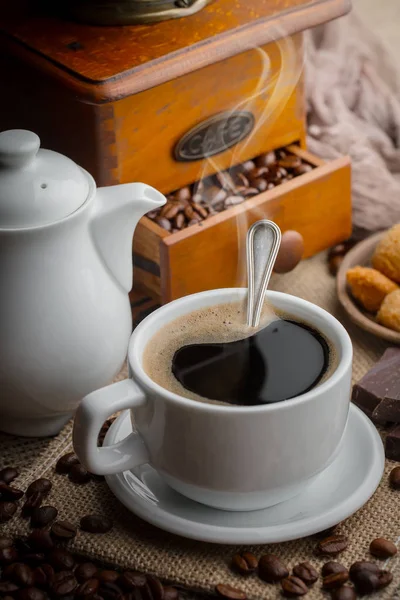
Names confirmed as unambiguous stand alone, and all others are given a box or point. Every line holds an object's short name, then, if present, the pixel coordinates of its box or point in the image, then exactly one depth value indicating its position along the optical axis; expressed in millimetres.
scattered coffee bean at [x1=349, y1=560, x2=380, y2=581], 662
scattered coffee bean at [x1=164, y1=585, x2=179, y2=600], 652
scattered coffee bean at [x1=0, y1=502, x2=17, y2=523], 698
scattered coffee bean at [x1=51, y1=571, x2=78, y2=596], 657
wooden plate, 804
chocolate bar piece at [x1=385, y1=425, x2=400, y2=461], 720
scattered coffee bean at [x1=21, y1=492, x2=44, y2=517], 701
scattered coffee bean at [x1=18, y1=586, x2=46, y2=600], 655
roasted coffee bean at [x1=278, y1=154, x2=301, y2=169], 885
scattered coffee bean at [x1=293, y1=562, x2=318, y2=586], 661
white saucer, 660
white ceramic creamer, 703
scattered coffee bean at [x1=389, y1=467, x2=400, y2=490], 708
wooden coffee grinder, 795
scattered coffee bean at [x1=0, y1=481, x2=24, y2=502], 709
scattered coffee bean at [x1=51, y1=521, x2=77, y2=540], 684
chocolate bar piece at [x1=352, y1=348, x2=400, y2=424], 729
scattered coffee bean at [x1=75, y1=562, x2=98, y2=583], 665
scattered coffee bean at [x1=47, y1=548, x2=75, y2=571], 672
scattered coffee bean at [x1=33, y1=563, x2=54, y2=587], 665
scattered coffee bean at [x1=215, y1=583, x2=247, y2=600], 652
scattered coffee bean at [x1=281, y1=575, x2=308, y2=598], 656
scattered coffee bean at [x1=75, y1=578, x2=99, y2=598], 655
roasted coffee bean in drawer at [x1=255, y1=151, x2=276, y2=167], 888
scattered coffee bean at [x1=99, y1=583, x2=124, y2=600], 654
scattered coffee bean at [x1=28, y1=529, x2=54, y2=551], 680
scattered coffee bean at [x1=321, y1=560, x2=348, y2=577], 664
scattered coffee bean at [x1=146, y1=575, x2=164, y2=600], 652
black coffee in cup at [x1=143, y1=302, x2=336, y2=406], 661
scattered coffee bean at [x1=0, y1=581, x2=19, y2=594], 660
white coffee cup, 645
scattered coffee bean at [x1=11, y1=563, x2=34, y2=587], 663
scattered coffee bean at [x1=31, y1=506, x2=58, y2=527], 694
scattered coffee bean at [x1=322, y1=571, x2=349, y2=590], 660
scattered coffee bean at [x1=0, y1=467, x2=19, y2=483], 721
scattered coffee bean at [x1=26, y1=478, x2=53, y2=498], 711
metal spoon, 697
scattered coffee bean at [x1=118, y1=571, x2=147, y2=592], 659
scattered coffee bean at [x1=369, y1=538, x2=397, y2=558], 674
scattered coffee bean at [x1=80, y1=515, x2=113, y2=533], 687
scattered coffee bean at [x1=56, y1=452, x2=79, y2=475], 726
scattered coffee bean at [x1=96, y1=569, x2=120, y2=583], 662
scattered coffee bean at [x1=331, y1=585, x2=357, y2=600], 651
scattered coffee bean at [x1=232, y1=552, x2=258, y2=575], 665
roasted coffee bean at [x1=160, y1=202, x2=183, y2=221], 826
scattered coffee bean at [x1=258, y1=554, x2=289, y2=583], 661
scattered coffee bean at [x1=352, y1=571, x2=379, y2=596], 656
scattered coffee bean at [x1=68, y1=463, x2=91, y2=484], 719
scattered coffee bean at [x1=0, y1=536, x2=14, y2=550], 682
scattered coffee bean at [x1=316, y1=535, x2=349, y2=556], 673
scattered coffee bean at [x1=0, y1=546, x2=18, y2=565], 676
